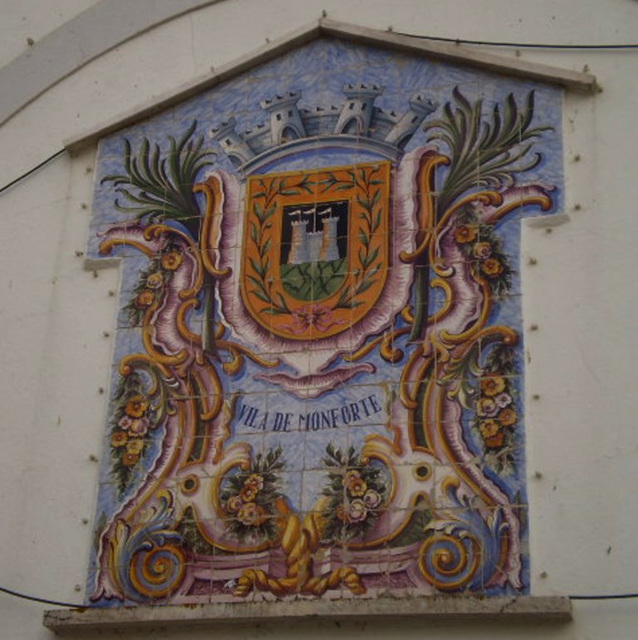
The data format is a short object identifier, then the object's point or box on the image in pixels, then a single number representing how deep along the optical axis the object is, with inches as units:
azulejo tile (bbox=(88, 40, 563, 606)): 372.8
